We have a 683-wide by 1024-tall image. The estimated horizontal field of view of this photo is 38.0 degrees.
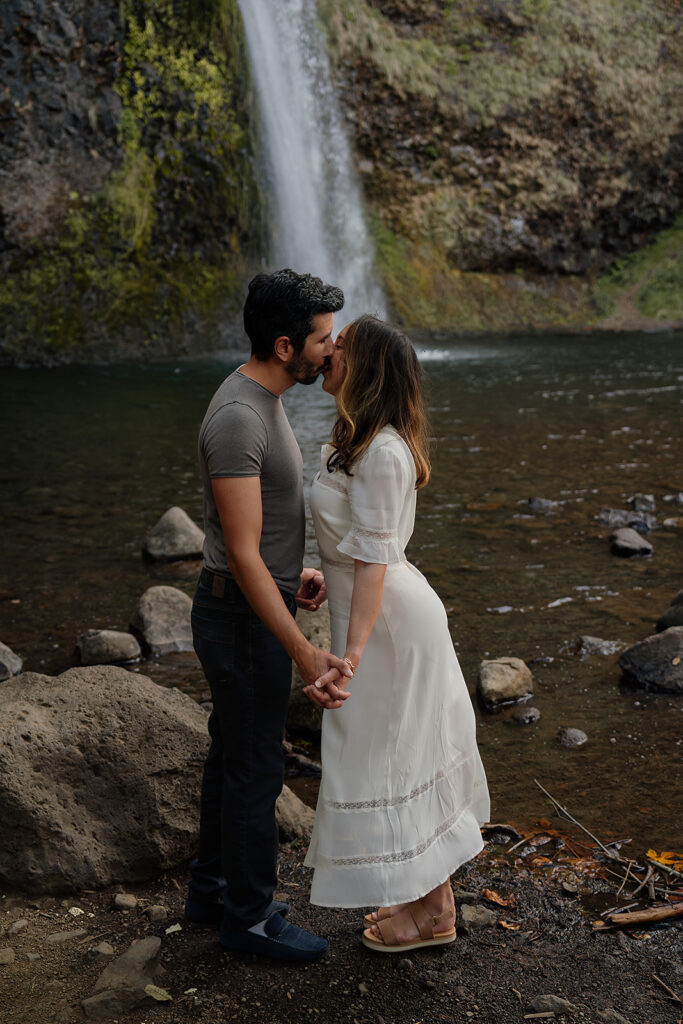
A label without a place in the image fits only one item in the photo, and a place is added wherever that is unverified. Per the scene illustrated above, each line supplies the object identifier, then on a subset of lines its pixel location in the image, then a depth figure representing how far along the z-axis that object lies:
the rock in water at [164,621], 6.56
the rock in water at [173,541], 8.41
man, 3.00
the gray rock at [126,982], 2.96
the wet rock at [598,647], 6.23
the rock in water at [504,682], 5.52
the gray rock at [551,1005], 2.95
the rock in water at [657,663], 5.64
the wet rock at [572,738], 5.08
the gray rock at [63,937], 3.36
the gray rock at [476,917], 3.47
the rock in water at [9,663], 5.96
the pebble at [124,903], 3.62
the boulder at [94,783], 3.66
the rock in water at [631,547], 8.17
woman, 3.11
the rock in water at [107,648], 6.32
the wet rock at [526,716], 5.34
